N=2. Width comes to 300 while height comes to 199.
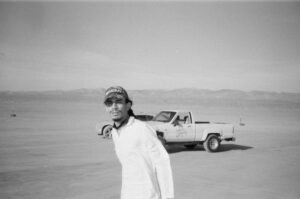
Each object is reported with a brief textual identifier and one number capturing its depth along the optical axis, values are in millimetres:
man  2256
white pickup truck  11438
